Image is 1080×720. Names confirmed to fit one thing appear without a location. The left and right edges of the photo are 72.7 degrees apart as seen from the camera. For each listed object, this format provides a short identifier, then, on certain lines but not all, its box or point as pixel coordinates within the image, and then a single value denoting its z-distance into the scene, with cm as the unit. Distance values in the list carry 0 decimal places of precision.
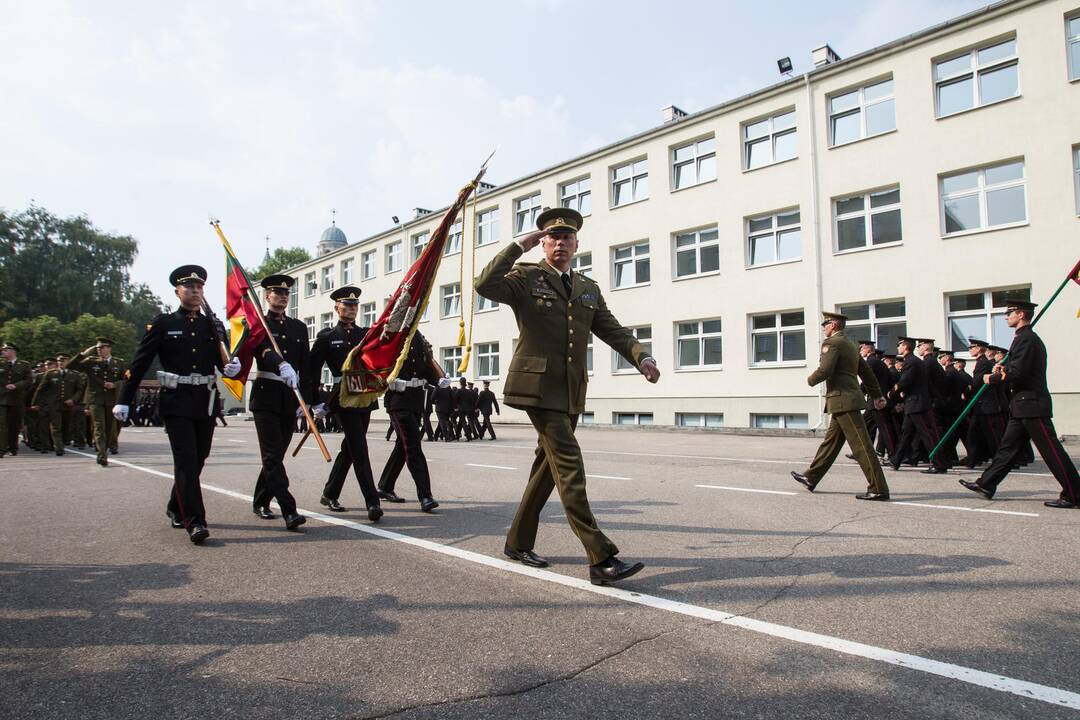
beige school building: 1738
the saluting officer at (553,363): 430
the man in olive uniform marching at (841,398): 773
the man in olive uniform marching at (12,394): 1437
